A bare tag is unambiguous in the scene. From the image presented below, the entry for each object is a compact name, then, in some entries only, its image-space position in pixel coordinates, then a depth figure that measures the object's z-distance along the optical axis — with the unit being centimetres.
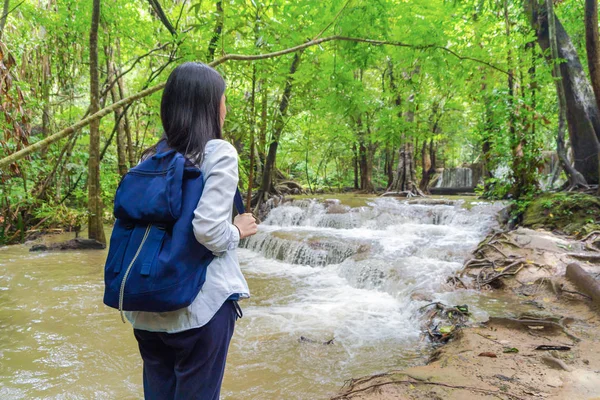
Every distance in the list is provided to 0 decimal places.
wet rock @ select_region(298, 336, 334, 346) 379
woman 117
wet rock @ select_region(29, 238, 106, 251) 792
